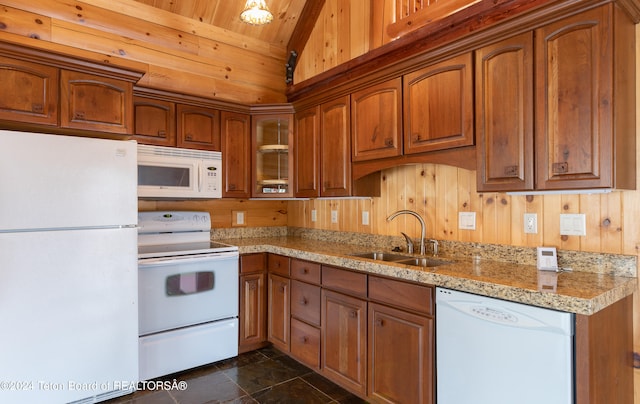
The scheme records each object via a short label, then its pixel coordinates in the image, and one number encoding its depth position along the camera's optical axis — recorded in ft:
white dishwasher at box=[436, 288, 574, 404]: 4.66
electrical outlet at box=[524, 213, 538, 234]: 6.73
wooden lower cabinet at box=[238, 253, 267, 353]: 9.84
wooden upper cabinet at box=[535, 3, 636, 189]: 5.12
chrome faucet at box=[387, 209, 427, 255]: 8.20
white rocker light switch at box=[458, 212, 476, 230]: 7.64
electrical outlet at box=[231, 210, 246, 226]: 11.68
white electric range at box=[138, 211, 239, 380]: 8.41
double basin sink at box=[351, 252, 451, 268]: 7.77
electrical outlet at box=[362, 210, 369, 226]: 10.00
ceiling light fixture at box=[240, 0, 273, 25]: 8.29
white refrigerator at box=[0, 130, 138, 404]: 6.56
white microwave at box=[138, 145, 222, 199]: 9.18
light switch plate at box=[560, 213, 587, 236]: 6.20
